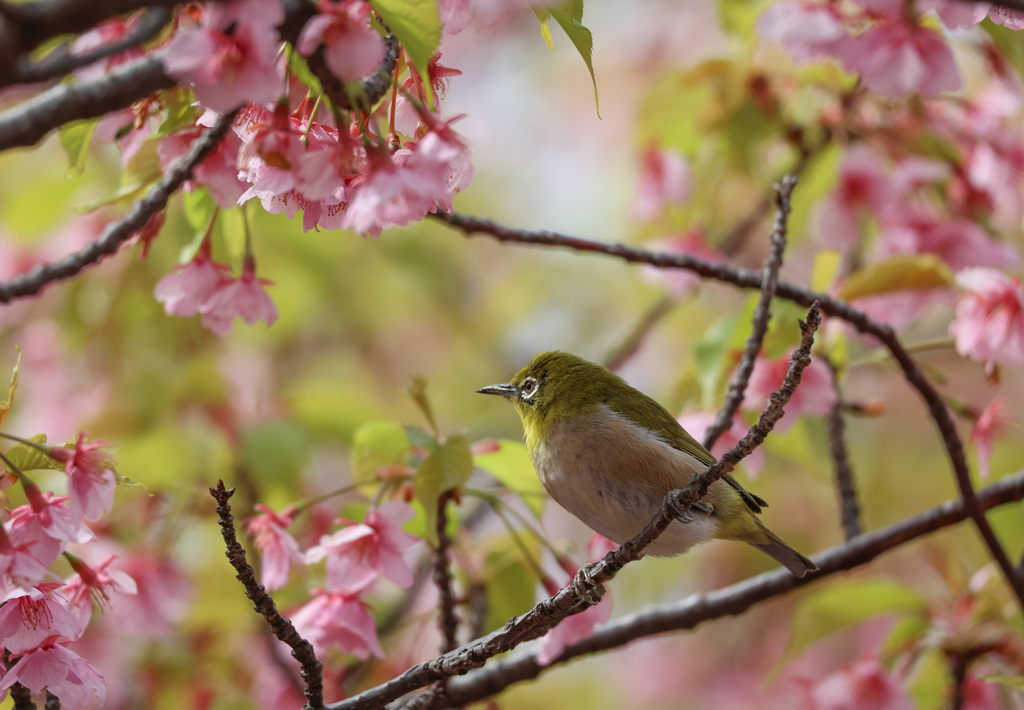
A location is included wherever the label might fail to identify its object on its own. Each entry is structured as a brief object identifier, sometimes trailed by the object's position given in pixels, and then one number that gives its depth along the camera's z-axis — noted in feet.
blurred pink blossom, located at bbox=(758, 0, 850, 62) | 13.62
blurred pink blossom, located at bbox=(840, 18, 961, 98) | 12.80
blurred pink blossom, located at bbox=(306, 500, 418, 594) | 14.87
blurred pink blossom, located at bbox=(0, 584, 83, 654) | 11.09
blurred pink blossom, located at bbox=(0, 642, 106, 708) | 11.27
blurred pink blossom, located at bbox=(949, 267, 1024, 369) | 17.90
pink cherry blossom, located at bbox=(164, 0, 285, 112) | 7.63
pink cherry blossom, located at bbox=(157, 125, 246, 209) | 11.81
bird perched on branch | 17.26
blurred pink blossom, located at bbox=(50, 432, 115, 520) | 10.44
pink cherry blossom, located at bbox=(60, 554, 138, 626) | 12.39
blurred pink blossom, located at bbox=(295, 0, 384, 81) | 8.23
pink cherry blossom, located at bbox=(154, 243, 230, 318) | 14.58
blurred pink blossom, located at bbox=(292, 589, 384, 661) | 15.14
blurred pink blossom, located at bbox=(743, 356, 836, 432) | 17.78
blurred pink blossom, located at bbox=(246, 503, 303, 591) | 15.14
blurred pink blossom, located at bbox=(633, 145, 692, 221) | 27.43
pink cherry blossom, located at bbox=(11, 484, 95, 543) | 10.28
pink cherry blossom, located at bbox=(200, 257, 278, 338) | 14.52
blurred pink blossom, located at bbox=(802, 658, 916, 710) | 19.70
